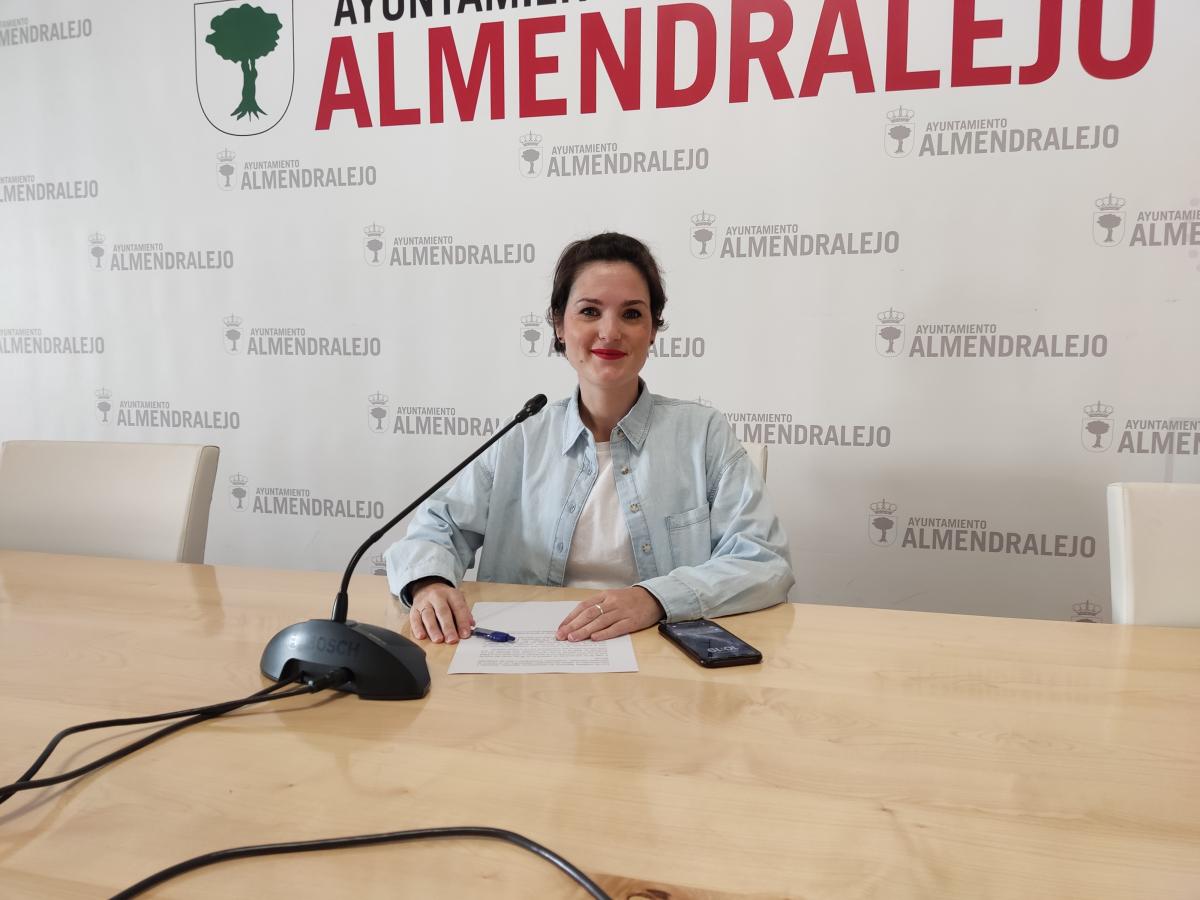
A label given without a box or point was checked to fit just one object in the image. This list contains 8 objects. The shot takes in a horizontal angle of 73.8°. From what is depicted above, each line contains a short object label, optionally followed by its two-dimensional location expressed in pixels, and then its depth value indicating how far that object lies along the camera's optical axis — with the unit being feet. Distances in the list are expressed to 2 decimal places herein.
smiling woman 4.89
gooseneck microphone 2.90
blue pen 3.48
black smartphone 3.23
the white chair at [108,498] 5.42
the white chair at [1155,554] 4.06
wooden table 1.92
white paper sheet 3.20
